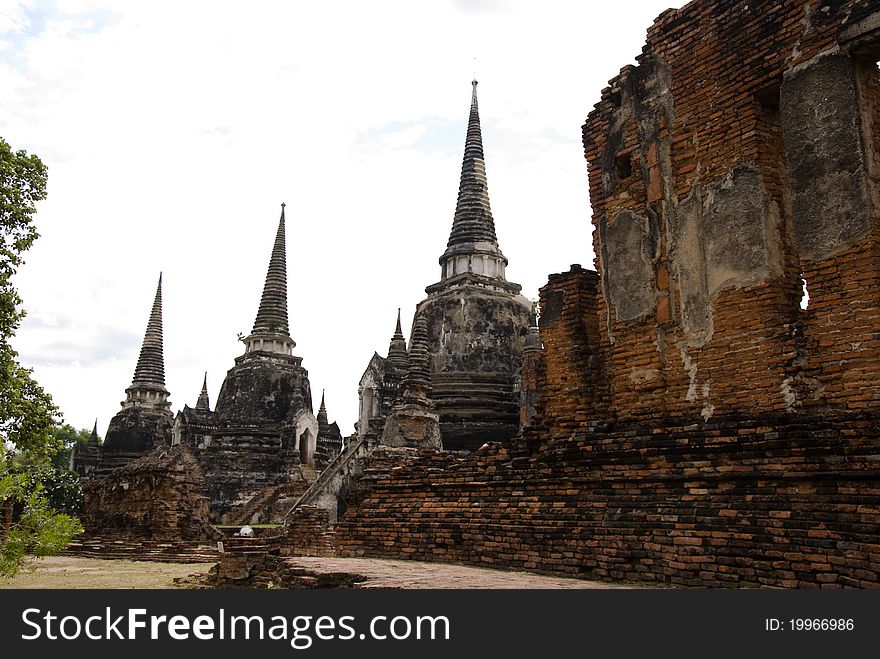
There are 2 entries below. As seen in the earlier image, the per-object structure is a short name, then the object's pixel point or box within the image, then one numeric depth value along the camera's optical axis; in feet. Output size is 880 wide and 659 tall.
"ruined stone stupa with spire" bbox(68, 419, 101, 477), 122.21
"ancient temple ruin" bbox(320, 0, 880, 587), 21.43
